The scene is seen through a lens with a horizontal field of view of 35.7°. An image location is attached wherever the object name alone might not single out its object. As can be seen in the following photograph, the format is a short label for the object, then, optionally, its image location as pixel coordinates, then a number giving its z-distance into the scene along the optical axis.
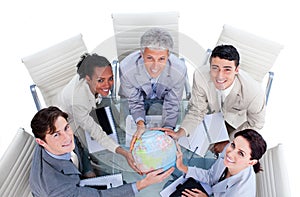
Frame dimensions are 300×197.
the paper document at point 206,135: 2.44
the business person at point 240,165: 2.12
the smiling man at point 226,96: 2.38
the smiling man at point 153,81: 2.40
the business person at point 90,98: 2.38
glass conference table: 2.34
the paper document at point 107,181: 2.31
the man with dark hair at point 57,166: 2.11
